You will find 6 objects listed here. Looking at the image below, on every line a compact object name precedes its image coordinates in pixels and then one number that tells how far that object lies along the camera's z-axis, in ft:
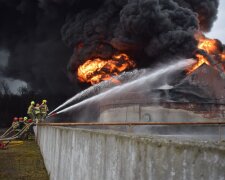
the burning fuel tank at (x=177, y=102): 67.72
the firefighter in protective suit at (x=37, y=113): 52.74
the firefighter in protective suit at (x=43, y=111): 53.47
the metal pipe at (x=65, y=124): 21.58
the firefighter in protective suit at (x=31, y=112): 52.85
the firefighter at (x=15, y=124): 48.23
